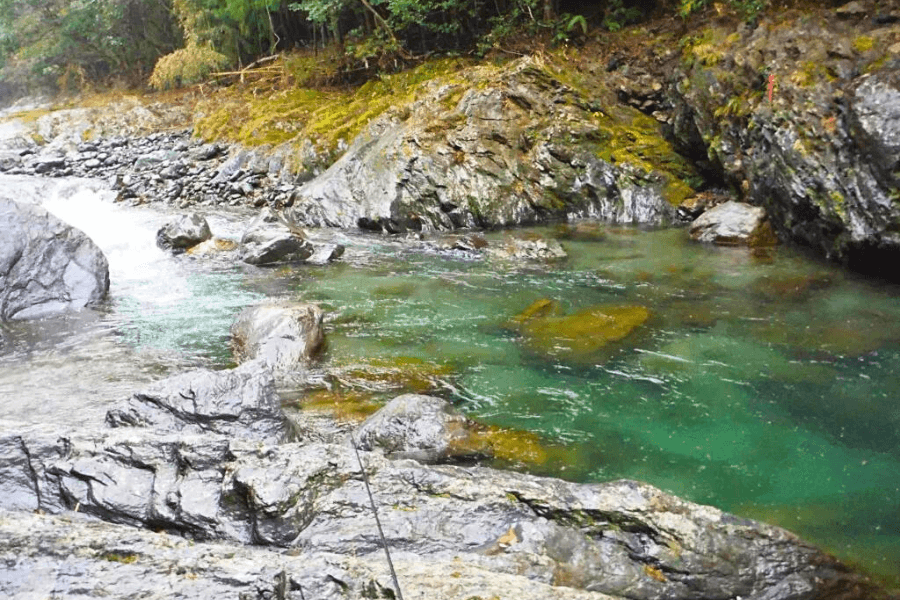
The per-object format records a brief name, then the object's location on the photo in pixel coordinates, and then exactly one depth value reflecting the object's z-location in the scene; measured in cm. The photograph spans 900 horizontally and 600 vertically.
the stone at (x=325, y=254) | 1034
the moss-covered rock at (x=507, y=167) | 1237
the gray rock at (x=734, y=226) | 980
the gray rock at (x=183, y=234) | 1115
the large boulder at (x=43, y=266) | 809
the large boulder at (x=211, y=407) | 441
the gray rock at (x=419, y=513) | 302
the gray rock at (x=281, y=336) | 624
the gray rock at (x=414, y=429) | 453
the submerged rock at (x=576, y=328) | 635
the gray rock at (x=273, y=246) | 1024
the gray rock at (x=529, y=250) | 981
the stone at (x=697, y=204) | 1159
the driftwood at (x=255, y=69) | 2217
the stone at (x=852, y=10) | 955
